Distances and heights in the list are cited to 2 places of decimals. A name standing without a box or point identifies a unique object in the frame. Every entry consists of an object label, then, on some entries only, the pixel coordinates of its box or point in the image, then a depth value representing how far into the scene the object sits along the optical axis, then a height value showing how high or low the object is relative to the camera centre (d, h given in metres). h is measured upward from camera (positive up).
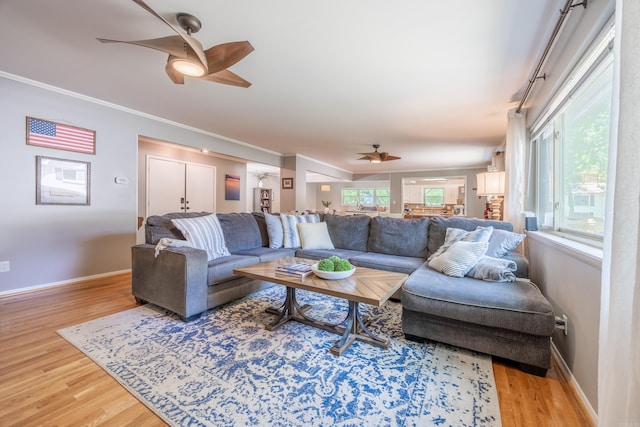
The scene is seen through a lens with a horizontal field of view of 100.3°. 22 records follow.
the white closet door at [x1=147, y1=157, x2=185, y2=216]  5.43 +0.40
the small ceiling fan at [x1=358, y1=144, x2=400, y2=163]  5.57 +1.09
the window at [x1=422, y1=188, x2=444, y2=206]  11.16 +0.54
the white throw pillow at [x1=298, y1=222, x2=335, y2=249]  3.65 -0.41
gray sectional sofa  1.69 -0.59
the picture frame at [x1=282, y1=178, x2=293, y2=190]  6.76 +0.59
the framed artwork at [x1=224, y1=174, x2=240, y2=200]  6.84 +0.49
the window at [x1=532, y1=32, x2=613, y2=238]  1.61 +0.42
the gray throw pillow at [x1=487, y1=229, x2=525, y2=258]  2.51 -0.32
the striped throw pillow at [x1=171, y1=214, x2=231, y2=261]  2.76 -0.30
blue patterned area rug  1.33 -1.03
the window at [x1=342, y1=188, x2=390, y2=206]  11.40 +0.51
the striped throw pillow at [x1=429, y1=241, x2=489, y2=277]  2.21 -0.42
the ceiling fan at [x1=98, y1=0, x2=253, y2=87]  1.84 +1.11
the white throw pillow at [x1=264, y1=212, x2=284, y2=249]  3.66 -0.36
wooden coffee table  1.77 -0.56
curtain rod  1.52 +1.18
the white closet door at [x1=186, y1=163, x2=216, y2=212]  6.09 +0.41
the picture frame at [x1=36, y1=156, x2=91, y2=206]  3.20 +0.27
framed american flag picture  3.11 +0.83
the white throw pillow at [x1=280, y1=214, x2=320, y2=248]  3.70 -0.32
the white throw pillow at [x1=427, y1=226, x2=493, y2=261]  2.53 -0.27
